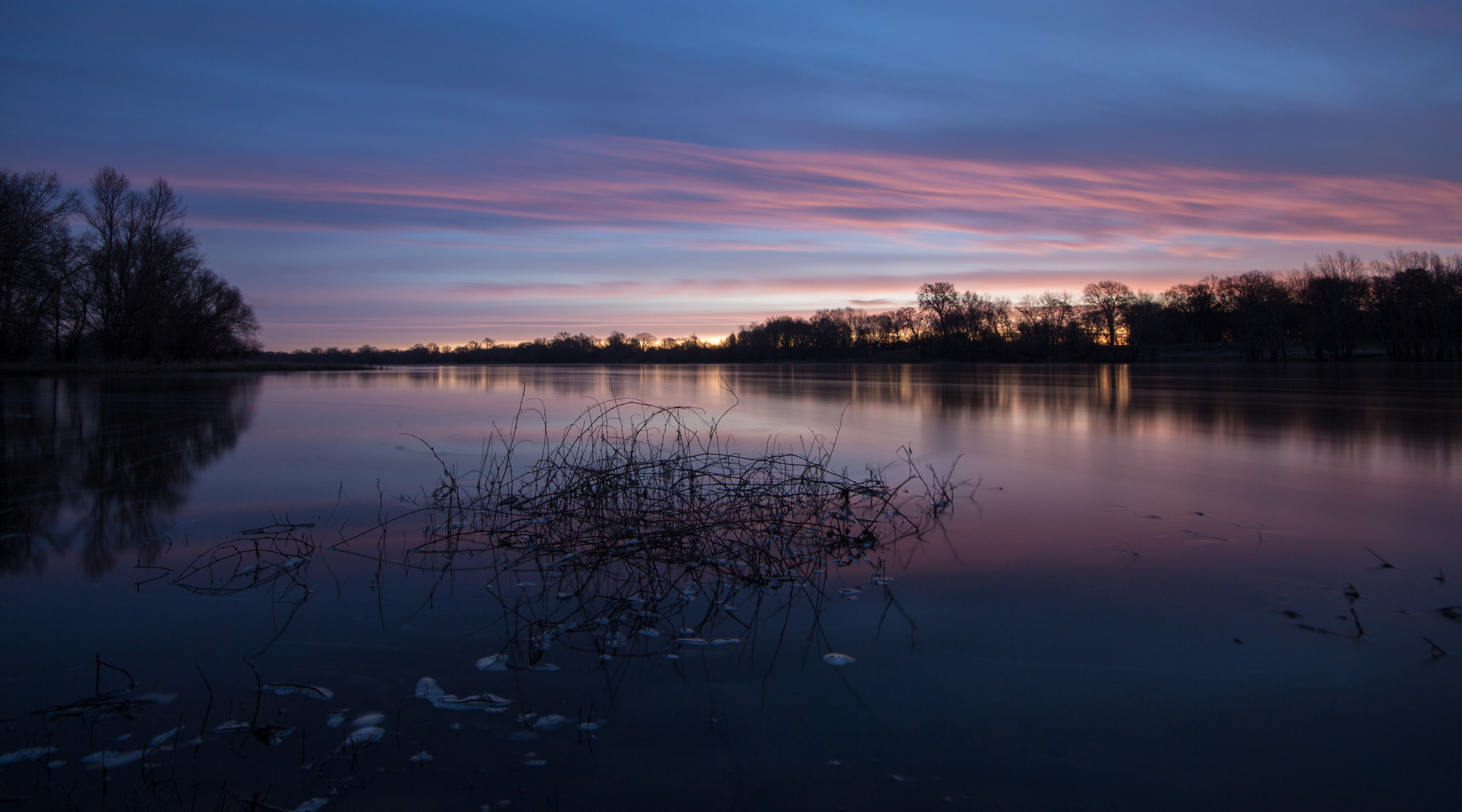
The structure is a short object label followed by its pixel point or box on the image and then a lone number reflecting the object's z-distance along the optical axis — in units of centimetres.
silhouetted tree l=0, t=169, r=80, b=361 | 3300
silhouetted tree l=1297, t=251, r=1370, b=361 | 7212
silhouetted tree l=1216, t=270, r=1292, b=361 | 7781
